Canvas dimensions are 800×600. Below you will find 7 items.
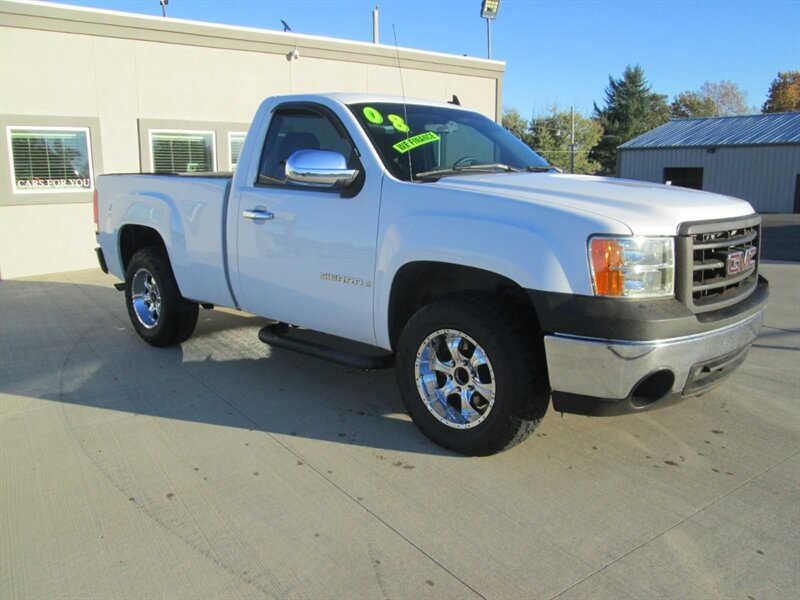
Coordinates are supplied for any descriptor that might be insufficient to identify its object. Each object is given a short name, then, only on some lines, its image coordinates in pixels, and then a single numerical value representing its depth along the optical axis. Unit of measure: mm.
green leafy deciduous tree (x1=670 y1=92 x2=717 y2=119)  87000
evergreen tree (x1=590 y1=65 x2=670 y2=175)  66438
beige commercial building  10492
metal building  33469
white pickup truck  3186
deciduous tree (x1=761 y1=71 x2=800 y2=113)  75625
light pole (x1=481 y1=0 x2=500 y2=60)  17484
